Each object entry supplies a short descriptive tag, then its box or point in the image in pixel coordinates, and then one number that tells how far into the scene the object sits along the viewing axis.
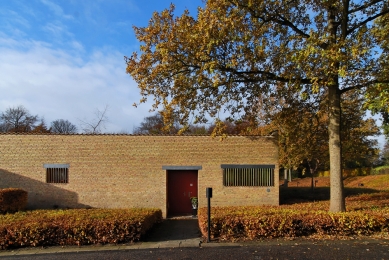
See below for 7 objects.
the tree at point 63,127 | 58.64
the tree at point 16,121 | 49.81
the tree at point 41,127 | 45.59
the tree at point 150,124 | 55.84
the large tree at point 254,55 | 9.05
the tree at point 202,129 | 36.28
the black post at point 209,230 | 8.28
